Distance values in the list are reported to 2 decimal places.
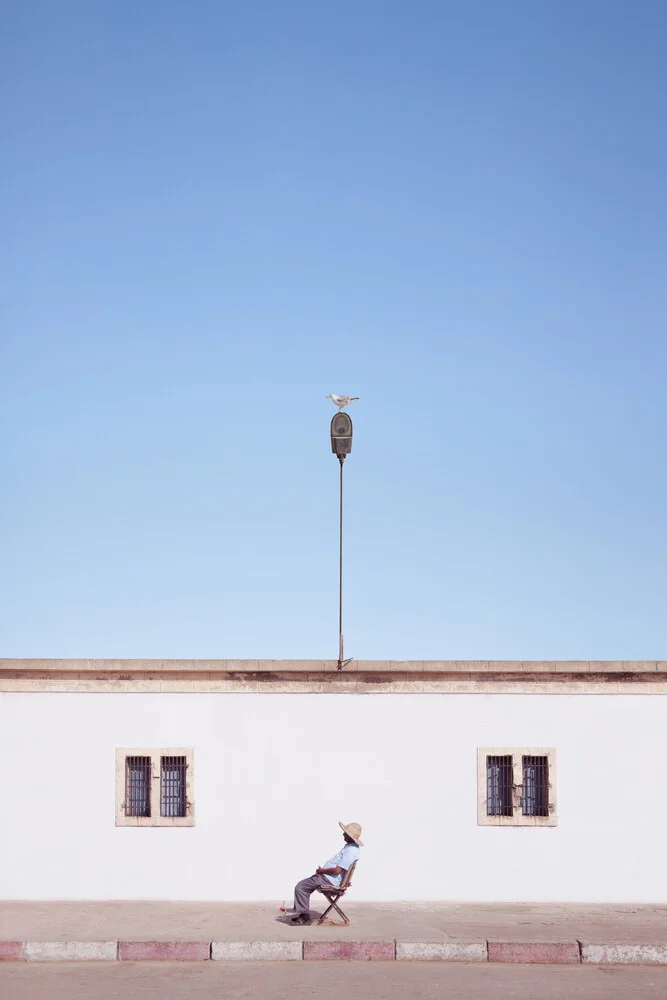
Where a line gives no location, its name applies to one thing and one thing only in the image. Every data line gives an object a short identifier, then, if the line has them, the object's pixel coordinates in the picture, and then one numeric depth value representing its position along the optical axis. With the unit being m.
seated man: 12.39
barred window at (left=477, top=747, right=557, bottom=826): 14.20
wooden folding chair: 12.34
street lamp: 16.16
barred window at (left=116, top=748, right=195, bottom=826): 14.27
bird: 16.30
